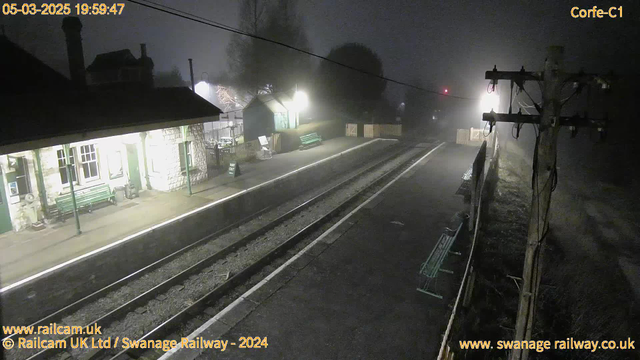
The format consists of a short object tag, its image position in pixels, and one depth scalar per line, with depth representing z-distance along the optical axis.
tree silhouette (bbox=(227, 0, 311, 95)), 41.59
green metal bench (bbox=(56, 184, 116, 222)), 12.50
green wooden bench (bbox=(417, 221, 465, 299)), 8.39
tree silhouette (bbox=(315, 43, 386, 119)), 45.44
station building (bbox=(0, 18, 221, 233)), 11.35
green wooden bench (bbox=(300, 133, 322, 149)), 27.12
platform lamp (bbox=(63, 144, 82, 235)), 11.23
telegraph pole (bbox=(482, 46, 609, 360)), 4.89
